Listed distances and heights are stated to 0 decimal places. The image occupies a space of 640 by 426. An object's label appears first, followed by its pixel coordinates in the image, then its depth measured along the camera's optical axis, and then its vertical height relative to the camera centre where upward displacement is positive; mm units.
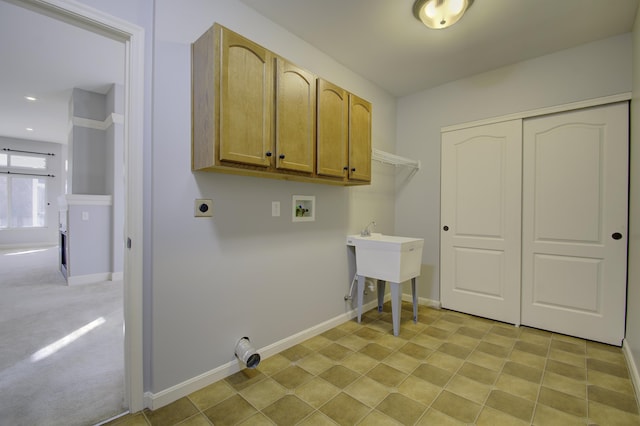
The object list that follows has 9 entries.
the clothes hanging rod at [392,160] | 2963 +562
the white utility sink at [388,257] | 2510 -421
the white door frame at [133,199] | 1567 +49
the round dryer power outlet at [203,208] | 1773 +5
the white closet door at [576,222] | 2369 -84
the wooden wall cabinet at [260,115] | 1566 +597
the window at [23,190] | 7086 +423
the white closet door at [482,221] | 2826 -93
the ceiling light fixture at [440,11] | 1899 +1354
